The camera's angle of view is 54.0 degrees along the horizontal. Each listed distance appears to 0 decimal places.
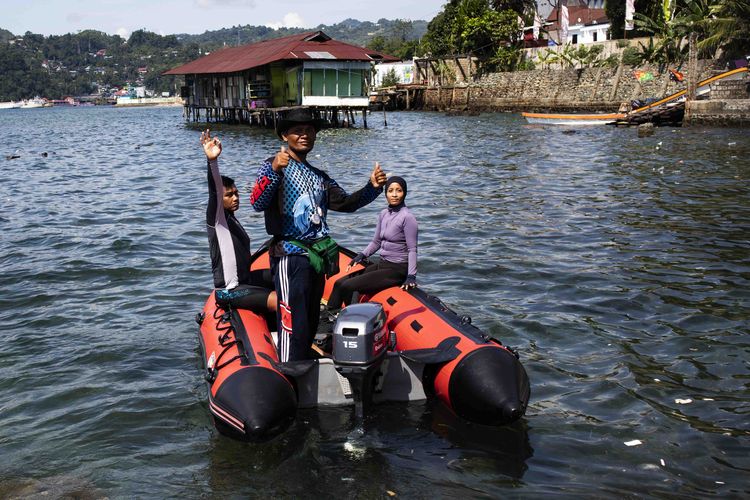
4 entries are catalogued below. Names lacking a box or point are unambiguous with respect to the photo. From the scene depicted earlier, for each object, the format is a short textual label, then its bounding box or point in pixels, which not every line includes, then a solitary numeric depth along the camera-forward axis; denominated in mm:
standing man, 5551
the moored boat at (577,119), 38188
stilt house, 45531
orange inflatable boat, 5559
